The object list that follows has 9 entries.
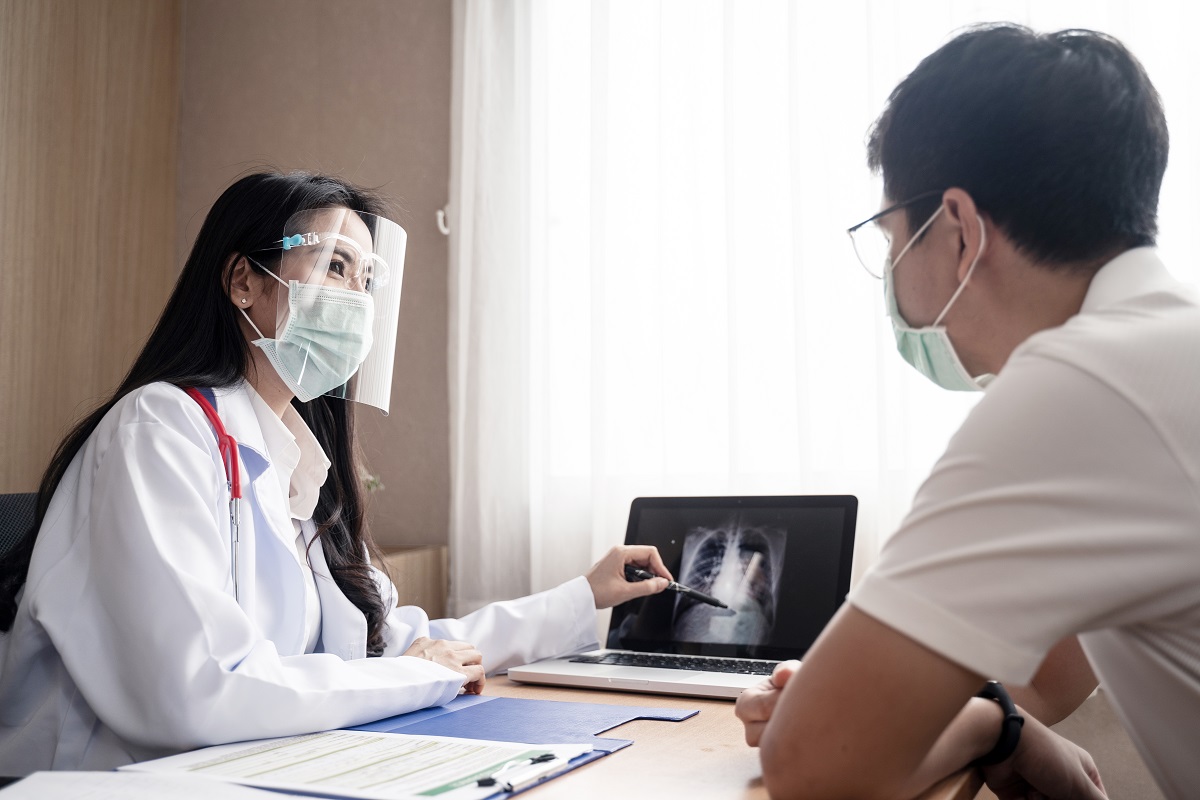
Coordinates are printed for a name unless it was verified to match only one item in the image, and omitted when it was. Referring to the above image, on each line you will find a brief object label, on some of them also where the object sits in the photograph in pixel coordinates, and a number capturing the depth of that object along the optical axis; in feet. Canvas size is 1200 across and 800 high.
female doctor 3.27
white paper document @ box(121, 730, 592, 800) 2.53
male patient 2.09
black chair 4.87
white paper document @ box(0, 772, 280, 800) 2.45
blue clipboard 3.23
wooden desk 2.61
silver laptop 4.71
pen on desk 2.55
